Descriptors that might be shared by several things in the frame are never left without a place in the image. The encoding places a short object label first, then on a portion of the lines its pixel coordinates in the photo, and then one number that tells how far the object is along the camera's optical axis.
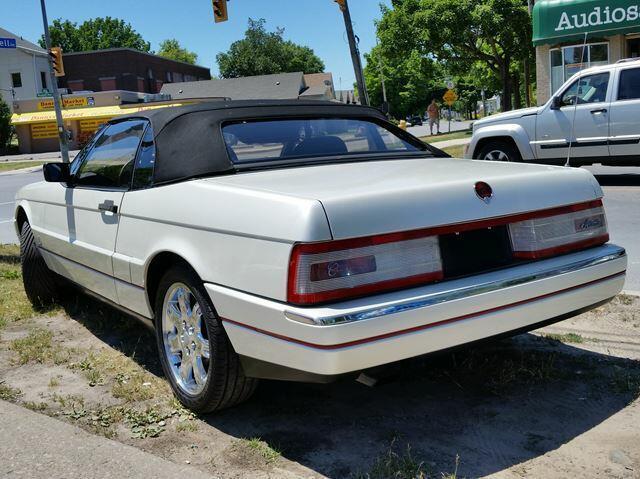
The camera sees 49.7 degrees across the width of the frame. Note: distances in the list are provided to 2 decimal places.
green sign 19.36
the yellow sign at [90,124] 52.91
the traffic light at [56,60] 24.67
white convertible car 2.74
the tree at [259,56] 85.25
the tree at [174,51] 107.25
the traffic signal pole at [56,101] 24.47
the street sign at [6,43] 21.35
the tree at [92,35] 85.56
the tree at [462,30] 29.45
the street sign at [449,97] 38.44
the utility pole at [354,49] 20.06
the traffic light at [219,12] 20.09
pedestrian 33.47
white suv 10.82
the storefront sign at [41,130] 52.09
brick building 64.44
